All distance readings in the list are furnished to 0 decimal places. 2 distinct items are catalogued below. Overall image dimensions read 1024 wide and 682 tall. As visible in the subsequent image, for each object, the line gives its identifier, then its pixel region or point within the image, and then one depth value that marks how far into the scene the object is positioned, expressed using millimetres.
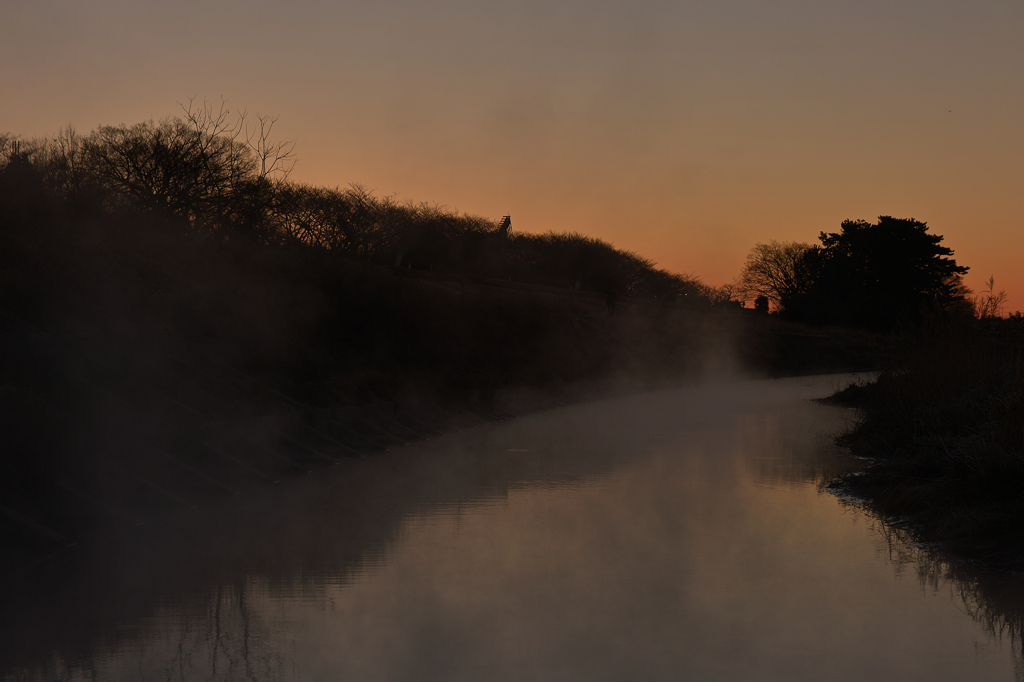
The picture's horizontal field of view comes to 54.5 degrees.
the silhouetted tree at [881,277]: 91938
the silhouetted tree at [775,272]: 119688
